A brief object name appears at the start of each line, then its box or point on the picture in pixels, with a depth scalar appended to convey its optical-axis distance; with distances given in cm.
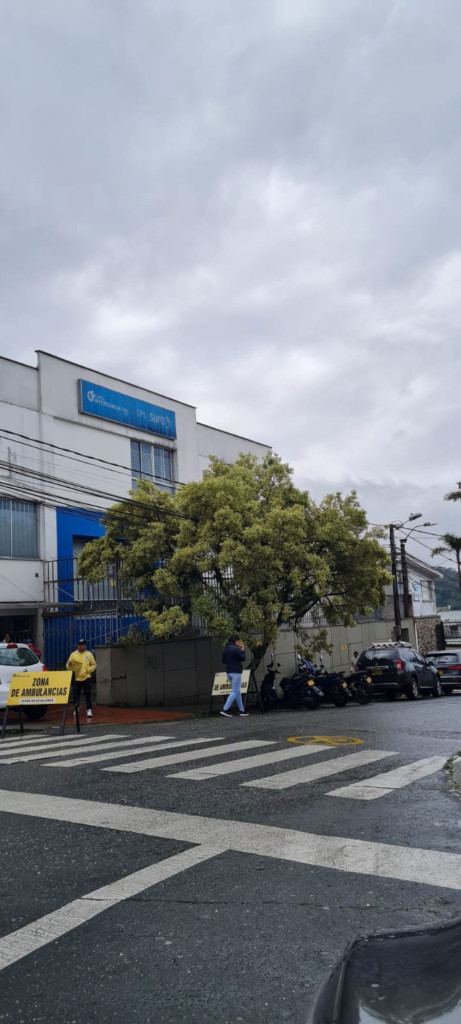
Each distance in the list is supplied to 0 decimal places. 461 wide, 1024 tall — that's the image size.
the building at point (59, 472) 2355
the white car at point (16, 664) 1507
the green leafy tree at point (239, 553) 1948
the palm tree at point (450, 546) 5211
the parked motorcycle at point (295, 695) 2061
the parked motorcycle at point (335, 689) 2144
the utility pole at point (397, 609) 3522
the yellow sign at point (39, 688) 1330
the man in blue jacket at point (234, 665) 1638
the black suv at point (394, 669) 2320
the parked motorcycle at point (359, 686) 2191
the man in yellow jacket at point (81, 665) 1484
